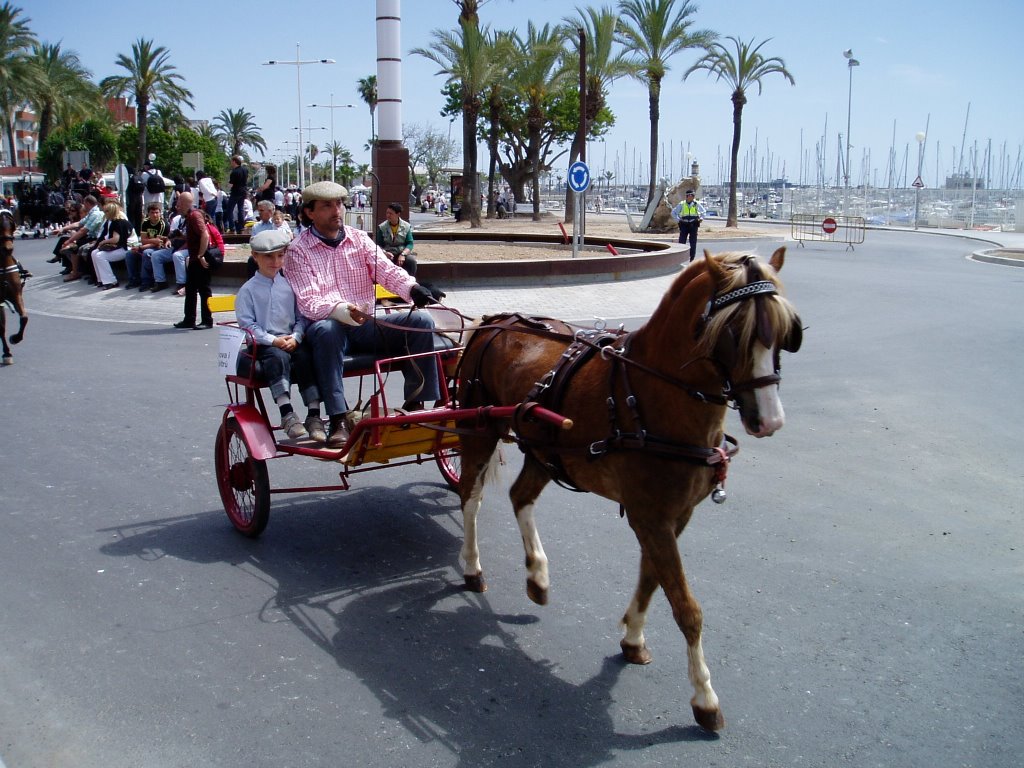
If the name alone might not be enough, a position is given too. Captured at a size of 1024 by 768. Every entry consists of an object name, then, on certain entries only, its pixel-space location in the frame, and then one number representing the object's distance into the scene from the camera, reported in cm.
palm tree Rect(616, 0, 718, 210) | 4206
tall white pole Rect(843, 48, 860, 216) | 5538
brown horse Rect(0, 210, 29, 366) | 1167
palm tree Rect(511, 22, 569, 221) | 4569
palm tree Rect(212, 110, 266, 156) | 9356
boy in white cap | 580
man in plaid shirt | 580
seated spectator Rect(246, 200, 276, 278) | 1385
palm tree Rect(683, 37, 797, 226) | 4575
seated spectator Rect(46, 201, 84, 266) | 2262
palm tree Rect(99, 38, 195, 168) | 5631
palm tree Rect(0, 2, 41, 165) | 5076
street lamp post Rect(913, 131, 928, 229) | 5150
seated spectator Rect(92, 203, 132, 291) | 1831
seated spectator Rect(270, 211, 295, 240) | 1586
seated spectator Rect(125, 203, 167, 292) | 1767
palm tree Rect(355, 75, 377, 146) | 9848
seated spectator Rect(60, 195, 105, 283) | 1938
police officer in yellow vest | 2498
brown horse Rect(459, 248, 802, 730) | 357
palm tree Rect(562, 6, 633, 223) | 4212
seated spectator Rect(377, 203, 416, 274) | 1349
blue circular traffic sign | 2088
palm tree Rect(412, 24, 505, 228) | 3888
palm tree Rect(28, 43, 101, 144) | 5572
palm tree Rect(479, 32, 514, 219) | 4144
